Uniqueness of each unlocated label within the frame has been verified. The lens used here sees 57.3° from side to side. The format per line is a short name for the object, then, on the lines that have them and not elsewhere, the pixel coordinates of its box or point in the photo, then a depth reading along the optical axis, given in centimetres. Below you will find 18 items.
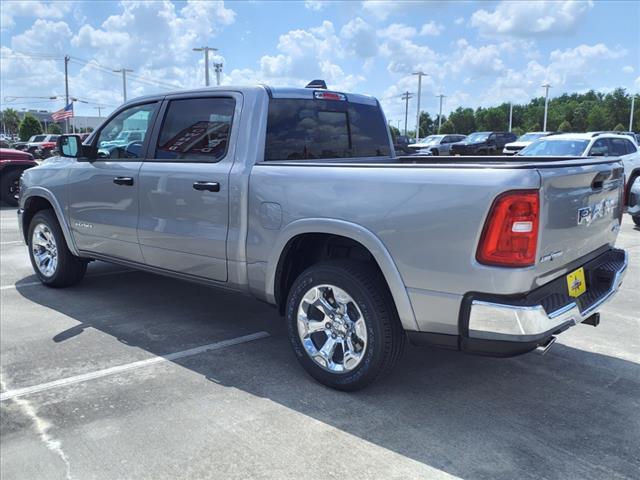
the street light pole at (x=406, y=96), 8325
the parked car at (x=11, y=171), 1350
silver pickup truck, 287
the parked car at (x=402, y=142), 3354
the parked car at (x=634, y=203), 1023
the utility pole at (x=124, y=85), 5894
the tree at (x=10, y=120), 11382
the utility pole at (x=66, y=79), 6109
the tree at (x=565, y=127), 7762
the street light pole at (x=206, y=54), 4722
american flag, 3881
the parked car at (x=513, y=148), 1938
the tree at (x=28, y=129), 6719
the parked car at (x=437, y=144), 3372
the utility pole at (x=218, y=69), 5372
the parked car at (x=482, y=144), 3316
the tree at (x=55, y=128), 8359
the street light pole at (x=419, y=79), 7044
